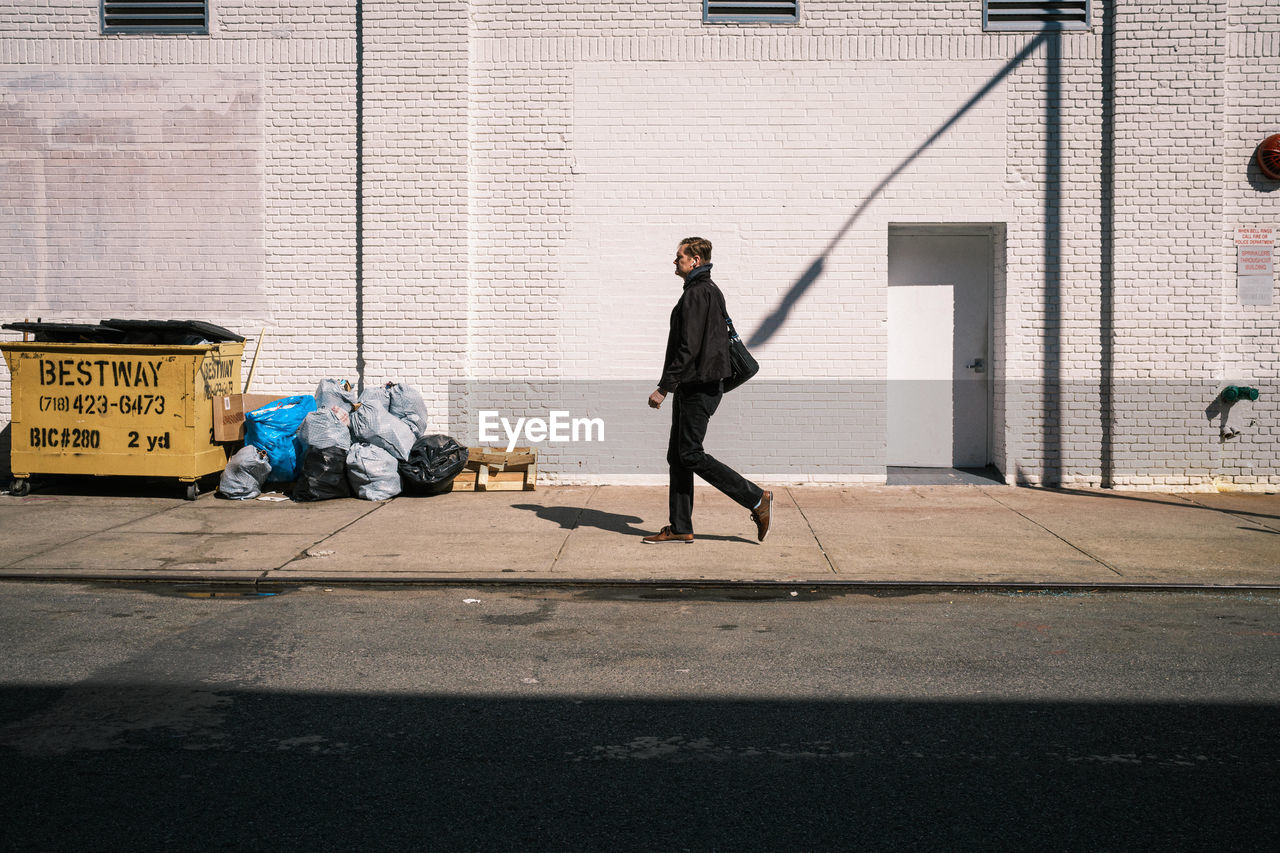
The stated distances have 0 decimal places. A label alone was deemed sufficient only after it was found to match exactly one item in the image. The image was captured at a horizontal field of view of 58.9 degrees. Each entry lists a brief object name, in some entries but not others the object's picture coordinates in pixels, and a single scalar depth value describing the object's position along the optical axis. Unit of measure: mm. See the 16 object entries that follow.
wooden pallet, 10320
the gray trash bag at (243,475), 9727
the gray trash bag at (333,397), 10172
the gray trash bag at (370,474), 9719
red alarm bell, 10375
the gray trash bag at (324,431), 9680
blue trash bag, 9938
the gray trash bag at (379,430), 9875
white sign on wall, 10562
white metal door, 11164
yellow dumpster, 9656
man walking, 7492
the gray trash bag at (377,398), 10078
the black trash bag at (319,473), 9664
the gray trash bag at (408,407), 10328
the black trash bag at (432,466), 9891
